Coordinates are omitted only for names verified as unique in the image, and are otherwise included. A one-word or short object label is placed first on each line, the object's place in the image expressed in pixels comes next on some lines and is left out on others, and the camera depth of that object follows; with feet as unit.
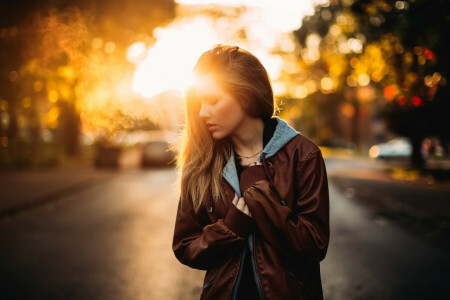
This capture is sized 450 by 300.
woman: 5.84
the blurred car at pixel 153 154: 86.94
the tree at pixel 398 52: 34.60
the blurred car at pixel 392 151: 113.31
